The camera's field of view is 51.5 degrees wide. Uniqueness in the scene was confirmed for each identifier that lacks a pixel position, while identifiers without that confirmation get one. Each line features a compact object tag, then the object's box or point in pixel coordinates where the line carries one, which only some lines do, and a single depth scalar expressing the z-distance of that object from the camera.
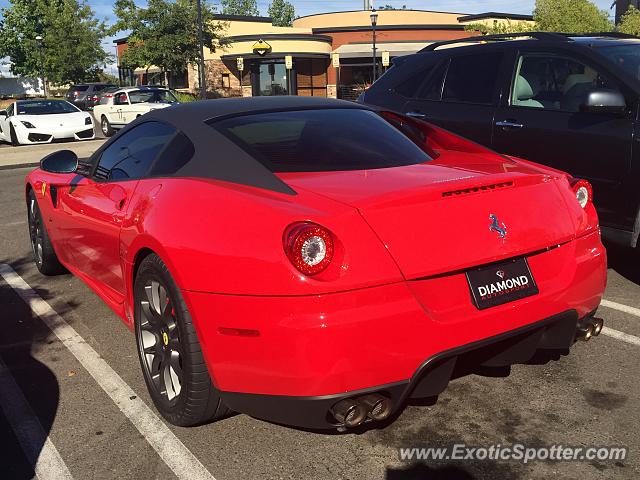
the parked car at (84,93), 38.09
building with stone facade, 46.72
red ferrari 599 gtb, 2.42
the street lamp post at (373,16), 37.75
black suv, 4.77
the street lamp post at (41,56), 51.92
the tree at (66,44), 55.00
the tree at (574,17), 28.88
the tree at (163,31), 39.34
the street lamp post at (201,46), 34.62
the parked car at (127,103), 22.36
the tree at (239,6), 116.06
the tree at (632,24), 24.66
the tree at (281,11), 118.79
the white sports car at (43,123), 18.31
